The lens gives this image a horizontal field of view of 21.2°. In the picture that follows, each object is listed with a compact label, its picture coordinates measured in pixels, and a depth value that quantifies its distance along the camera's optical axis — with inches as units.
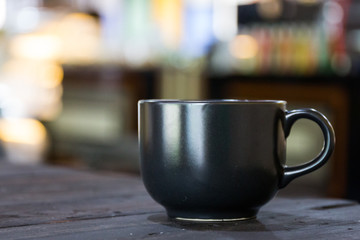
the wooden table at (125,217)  23.0
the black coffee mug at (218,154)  24.1
